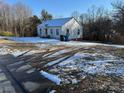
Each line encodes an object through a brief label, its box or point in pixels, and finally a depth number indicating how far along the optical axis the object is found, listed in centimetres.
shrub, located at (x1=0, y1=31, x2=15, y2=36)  2085
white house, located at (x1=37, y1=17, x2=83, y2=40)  1583
